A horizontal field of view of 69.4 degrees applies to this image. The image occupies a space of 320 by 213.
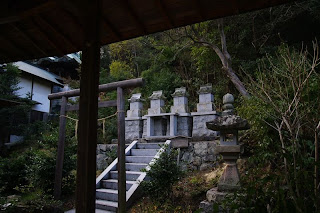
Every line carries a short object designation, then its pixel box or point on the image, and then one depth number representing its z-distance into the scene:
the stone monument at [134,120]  9.00
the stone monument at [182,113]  8.28
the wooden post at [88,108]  1.92
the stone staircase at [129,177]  5.58
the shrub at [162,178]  4.96
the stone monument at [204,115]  7.61
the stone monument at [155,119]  8.69
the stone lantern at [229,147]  4.35
